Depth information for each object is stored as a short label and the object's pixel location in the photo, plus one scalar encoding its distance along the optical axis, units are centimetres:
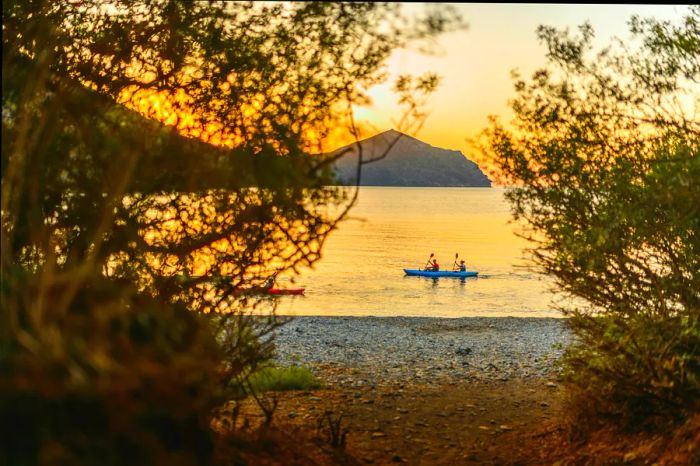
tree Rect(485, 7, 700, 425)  660
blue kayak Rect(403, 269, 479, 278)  4924
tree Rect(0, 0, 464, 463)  414
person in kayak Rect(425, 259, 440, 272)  4838
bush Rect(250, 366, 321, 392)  1049
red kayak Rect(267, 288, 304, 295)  3302
